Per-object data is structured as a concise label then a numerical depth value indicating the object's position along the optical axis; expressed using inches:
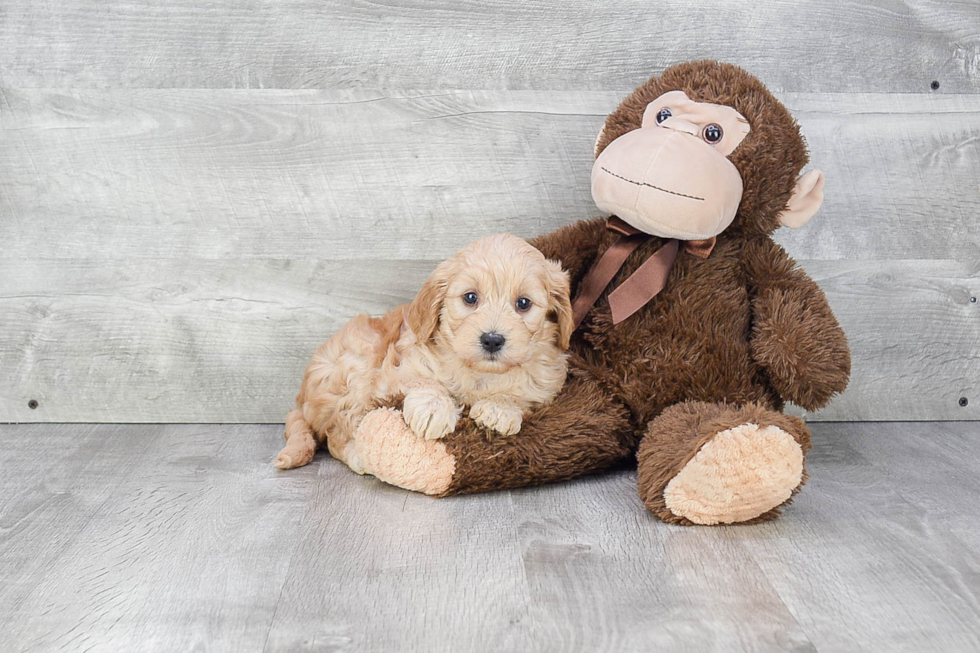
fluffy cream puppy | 58.9
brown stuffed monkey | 60.6
